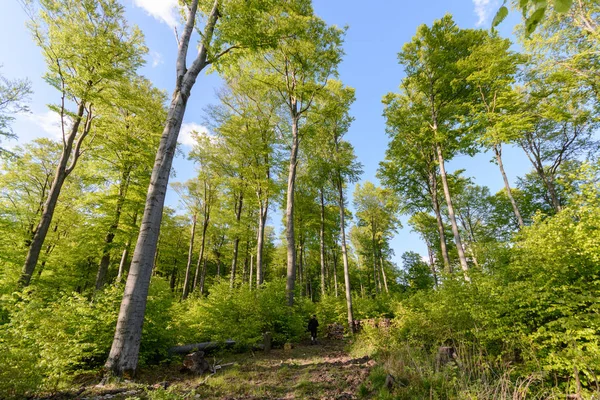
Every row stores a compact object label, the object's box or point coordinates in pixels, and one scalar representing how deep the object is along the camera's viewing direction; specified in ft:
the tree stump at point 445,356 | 18.81
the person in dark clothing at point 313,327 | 35.09
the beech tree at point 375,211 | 76.33
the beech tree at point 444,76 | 40.68
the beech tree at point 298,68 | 39.86
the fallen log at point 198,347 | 24.66
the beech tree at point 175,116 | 16.79
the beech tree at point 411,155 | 46.01
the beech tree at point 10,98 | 33.42
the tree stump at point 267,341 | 29.27
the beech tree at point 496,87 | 35.70
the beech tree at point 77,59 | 30.17
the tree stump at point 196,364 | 20.31
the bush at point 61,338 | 13.44
